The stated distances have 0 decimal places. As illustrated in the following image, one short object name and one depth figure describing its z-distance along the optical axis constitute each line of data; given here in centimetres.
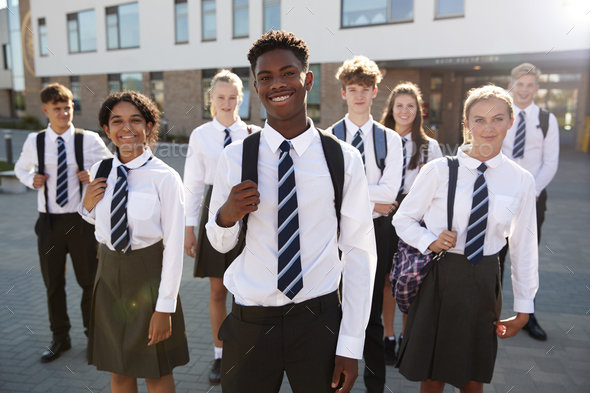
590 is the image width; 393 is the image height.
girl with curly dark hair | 260
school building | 1501
